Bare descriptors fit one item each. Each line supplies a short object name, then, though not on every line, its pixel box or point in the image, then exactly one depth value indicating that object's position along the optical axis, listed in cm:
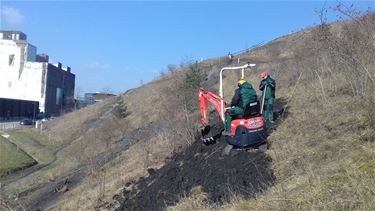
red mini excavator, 1203
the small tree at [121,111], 5575
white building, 12975
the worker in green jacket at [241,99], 1223
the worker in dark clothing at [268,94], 1516
